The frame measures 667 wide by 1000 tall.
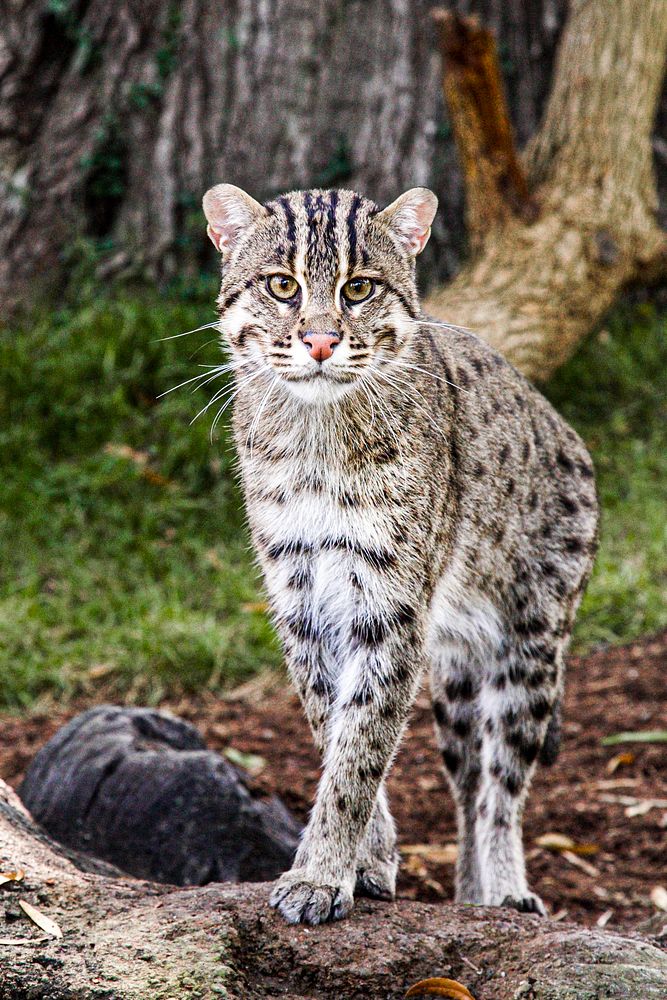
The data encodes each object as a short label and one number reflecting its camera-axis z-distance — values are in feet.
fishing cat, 24.58
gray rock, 29.99
